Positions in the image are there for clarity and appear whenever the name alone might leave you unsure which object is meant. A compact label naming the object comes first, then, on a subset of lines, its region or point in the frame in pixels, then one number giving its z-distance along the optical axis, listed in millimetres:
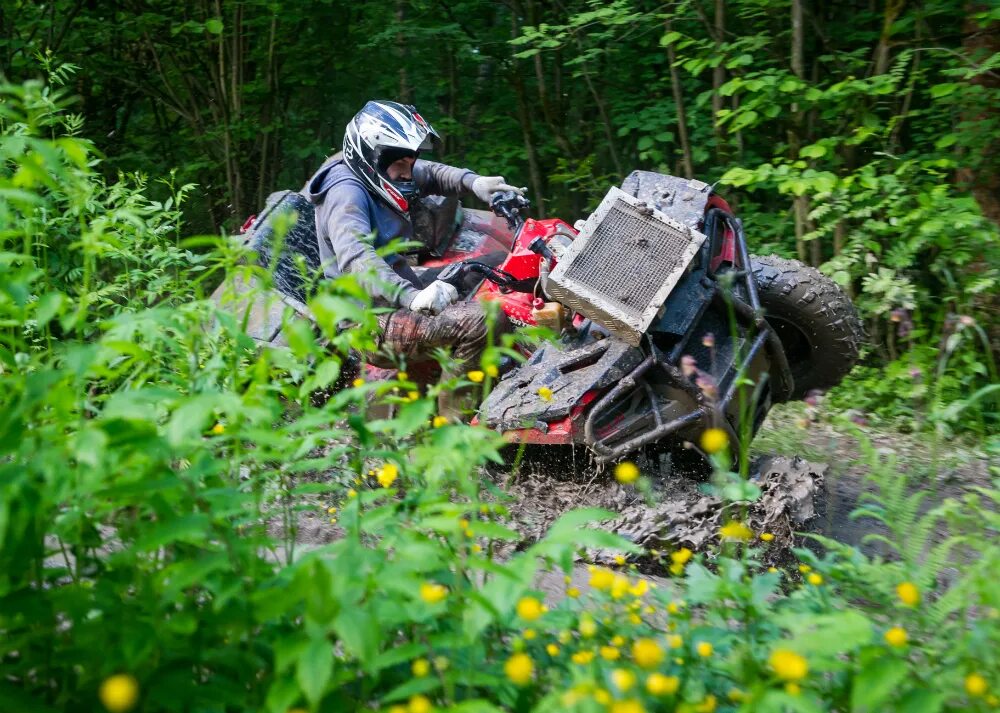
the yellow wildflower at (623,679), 1362
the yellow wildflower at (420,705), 1416
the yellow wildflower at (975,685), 1510
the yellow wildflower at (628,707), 1351
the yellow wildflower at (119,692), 1260
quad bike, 3578
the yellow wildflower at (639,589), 1961
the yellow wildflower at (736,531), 1801
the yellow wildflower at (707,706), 1633
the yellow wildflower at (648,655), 1429
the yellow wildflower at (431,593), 1508
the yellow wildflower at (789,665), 1386
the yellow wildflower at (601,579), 1665
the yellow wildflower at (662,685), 1435
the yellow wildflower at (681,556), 2137
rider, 4227
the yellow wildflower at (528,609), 1498
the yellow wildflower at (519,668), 1366
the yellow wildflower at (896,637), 1588
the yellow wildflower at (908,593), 1613
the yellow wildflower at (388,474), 1955
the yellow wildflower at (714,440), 1686
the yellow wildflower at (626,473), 1788
